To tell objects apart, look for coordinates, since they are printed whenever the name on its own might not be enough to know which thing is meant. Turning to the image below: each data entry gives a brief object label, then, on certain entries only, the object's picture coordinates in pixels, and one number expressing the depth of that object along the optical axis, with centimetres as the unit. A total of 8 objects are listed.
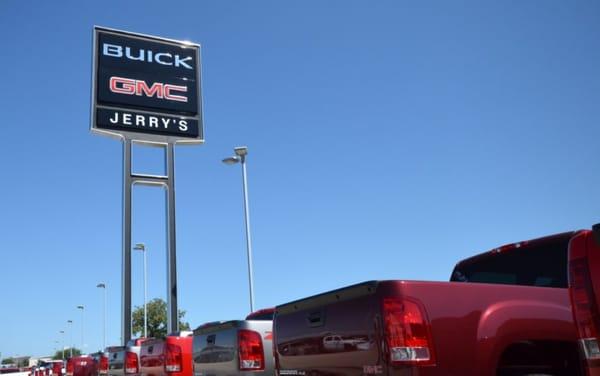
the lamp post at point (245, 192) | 2231
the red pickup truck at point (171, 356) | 847
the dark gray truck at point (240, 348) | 642
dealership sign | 2119
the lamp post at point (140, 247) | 4381
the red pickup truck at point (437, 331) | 390
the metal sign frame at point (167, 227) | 2055
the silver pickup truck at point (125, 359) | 1049
